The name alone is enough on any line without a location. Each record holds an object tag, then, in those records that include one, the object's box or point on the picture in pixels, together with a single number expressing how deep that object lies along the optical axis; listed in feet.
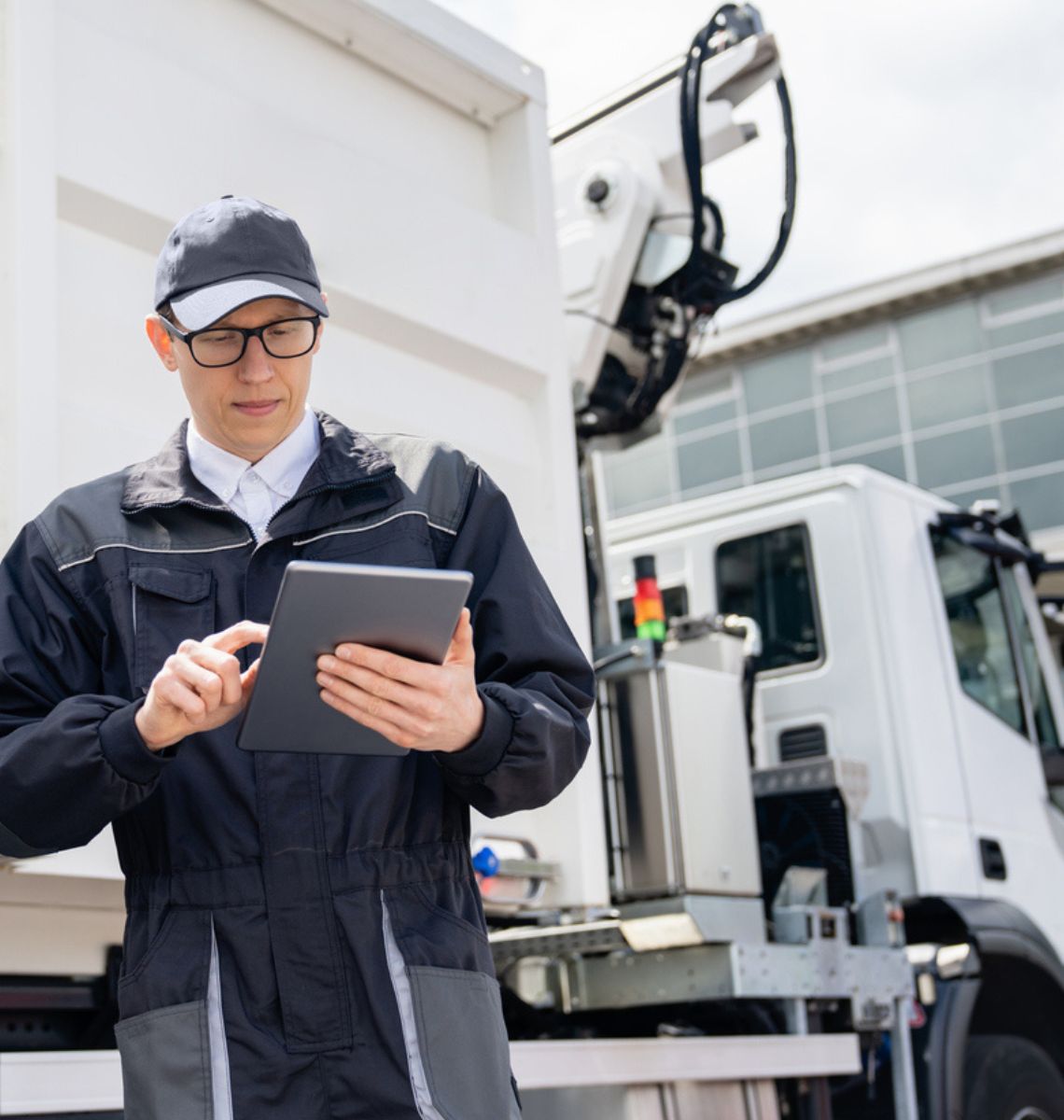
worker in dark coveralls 5.01
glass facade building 82.43
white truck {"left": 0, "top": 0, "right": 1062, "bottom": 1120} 8.06
